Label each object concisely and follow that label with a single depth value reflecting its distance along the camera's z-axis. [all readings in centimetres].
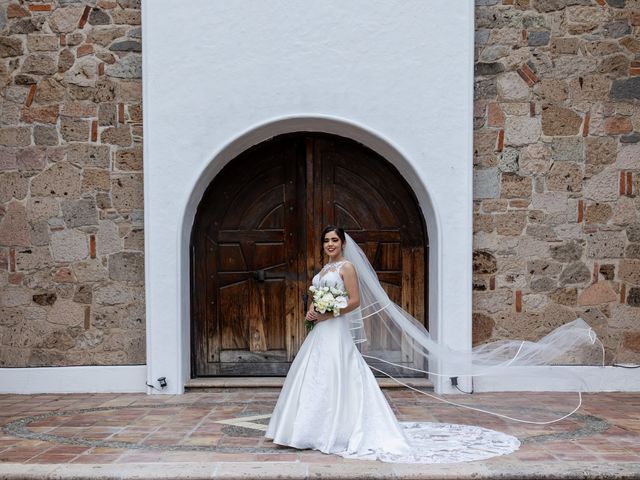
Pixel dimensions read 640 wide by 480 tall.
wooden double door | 820
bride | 539
